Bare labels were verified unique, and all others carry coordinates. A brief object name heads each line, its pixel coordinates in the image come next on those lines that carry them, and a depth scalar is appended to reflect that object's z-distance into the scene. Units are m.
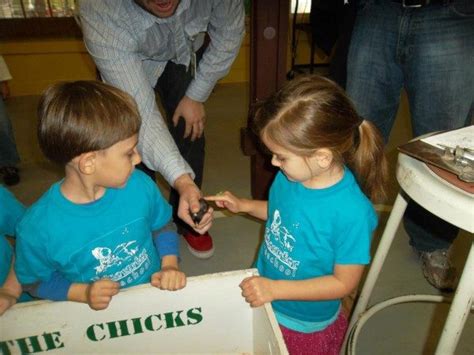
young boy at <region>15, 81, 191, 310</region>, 0.75
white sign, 0.76
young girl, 0.75
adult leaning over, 1.02
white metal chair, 0.59
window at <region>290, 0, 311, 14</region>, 3.78
